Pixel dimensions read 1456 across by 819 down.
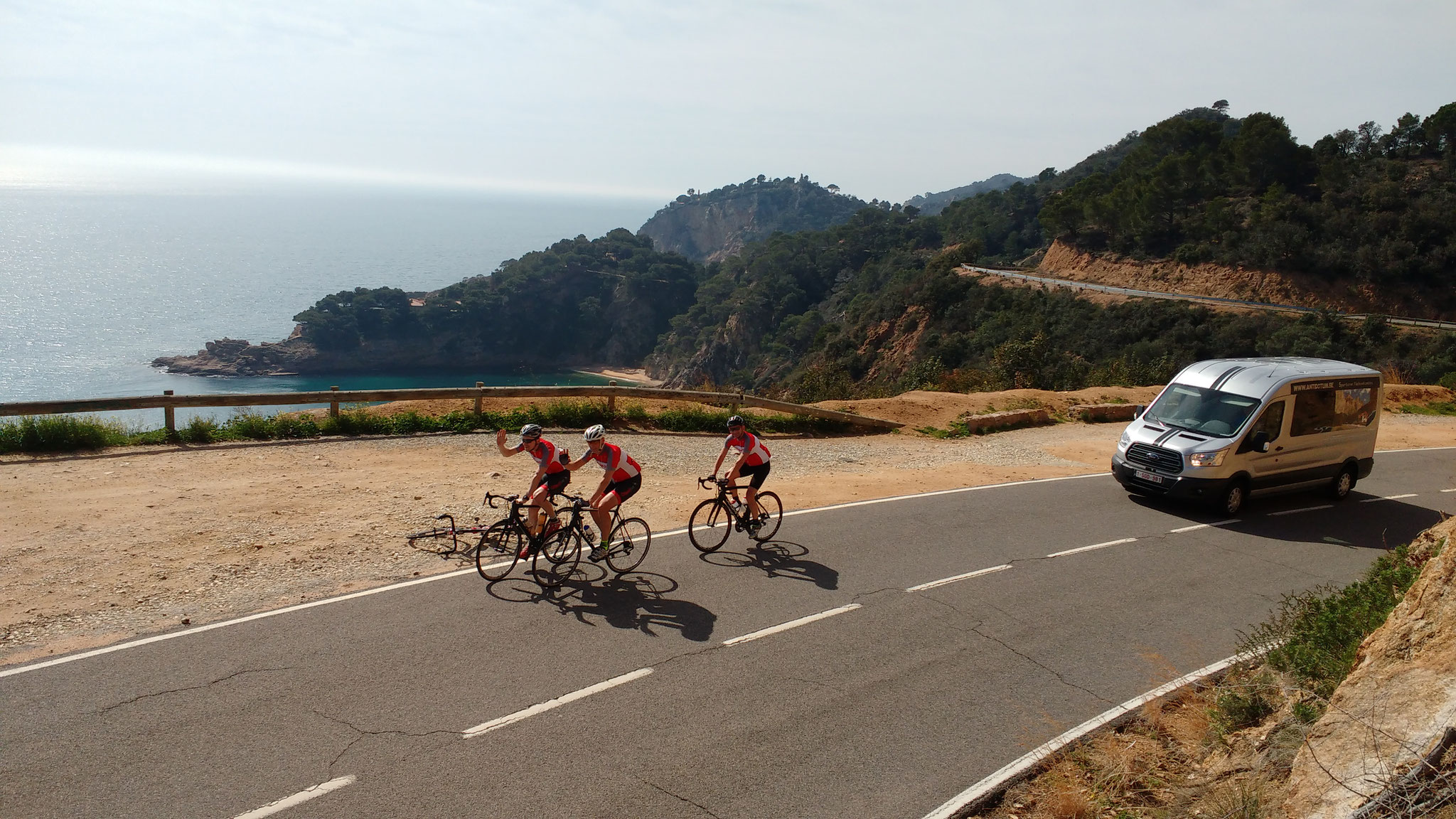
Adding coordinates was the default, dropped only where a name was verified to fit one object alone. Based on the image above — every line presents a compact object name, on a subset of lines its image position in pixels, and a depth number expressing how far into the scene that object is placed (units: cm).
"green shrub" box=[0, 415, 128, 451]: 1306
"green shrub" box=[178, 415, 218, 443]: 1437
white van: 1245
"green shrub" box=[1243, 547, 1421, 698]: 590
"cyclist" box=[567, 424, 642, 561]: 898
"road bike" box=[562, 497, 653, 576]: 902
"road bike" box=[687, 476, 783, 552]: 1026
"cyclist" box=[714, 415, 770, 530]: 1032
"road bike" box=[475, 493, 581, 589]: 890
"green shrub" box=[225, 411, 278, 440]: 1473
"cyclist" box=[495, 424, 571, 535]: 879
